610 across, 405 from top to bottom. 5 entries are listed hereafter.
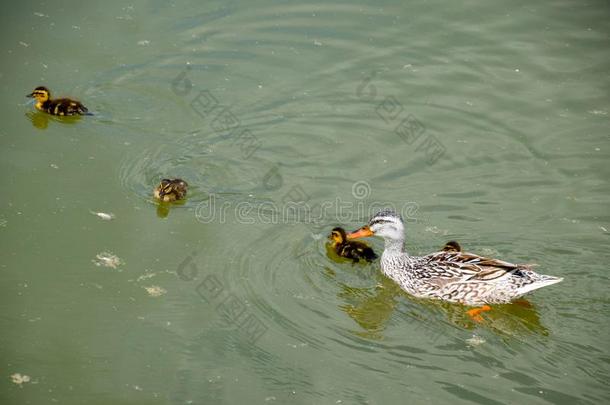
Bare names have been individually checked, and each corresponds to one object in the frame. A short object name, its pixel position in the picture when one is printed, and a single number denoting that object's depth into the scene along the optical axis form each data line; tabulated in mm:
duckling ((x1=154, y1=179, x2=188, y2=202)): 14148
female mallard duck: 12492
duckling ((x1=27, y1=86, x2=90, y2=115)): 16141
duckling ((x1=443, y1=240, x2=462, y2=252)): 13617
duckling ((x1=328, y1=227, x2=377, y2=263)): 13617
